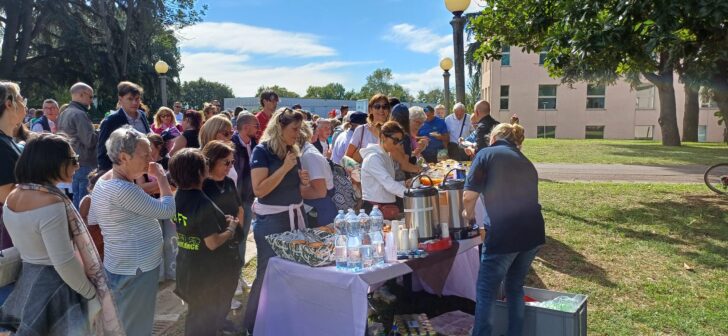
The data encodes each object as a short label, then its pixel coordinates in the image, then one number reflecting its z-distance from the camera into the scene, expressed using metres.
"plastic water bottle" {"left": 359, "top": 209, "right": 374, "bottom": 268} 2.91
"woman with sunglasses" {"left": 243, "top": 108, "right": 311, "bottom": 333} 3.30
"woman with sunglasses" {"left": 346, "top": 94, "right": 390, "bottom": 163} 4.95
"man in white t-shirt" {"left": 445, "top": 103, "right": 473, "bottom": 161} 8.41
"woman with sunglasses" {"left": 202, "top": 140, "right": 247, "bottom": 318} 3.15
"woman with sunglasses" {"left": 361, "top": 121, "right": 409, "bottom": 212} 3.74
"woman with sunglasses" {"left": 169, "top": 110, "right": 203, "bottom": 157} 4.72
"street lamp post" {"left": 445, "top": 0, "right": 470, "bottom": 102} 6.20
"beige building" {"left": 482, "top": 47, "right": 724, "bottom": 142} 35.47
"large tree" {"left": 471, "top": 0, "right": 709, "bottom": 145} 5.50
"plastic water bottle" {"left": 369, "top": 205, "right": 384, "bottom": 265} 2.98
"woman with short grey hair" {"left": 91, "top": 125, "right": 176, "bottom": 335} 2.62
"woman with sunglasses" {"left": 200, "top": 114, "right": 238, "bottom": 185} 4.07
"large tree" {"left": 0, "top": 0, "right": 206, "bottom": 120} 21.94
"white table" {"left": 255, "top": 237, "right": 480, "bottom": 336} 2.71
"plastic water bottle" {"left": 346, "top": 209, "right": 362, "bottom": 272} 2.85
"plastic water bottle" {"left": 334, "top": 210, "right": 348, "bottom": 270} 2.88
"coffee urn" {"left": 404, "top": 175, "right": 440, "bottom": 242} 3.25
